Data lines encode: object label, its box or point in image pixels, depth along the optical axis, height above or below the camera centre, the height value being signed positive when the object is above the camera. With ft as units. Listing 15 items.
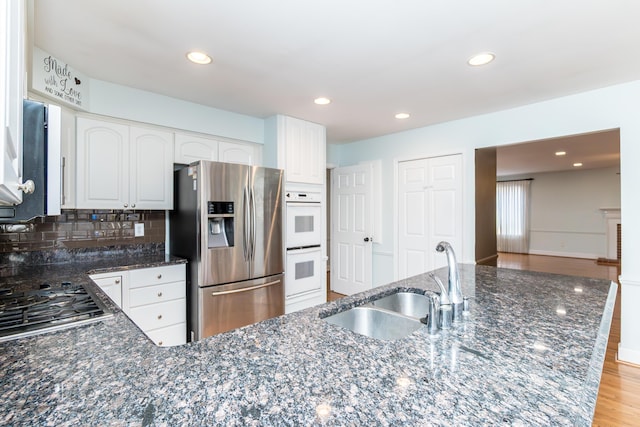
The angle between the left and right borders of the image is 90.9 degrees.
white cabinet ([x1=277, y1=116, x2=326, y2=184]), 11.29 +2.41
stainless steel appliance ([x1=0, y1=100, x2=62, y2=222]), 2.75 +0.47
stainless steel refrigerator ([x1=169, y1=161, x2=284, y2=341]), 8.49 -0.81
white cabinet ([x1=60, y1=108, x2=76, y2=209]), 7.55 +1.41
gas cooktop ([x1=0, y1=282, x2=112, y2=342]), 3.70 -1.32
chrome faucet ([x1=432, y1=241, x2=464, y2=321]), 4.08 -1.02
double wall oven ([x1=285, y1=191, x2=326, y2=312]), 11.31 -1.28
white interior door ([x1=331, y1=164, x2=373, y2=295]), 14.78 -0.72
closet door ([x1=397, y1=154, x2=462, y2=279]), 12.07 +0.14
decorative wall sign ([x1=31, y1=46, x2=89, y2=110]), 6.81 +3.11
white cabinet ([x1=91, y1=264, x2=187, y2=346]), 7.72 -2.17
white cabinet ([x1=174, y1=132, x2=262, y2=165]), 9.84 +2.17
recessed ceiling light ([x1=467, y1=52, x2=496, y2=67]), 6.86 +3.48
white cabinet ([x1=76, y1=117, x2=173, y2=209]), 8.07 +1.33
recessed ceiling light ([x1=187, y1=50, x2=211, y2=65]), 6.84 +3.50
